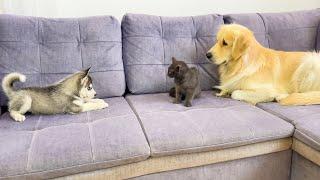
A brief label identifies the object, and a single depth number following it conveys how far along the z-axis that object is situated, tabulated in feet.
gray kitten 5.80
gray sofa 4.22
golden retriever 6.16
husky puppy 5.28
